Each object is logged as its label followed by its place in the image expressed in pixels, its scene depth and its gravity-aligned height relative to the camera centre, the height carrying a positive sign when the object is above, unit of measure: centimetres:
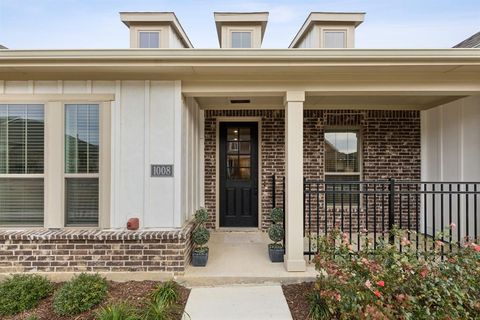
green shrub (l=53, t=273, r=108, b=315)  272 -136
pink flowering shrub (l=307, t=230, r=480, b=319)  222 -104
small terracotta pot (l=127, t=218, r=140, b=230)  350 -77
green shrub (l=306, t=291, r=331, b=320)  264 -144
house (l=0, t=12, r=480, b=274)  328 +46
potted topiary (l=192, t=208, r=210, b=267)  369 -118
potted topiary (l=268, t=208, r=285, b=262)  384 -117
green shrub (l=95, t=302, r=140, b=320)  243 -137
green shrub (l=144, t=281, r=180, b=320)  256 -141
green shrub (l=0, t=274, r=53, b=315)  277 -138
